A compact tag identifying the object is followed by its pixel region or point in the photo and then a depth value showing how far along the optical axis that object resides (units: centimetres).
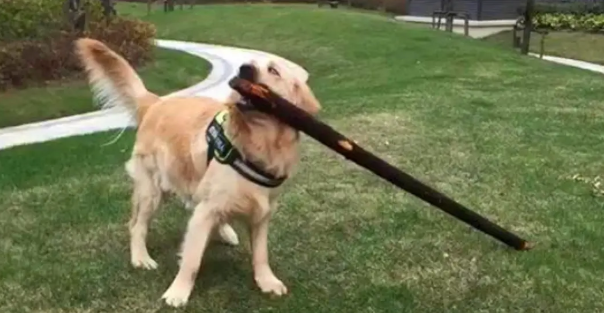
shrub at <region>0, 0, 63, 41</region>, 1323
